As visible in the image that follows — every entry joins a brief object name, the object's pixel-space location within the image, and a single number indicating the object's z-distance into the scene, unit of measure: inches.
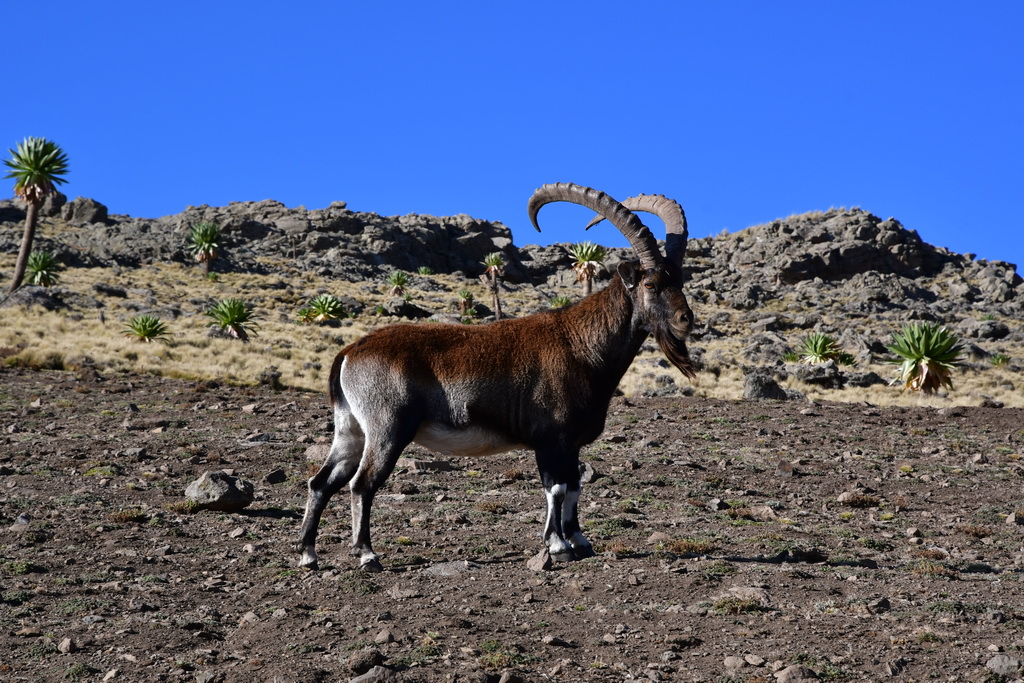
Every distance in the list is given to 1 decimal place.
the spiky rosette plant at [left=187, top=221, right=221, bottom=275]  2888.8
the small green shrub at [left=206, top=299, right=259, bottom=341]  1701.5
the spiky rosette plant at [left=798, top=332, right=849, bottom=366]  1664.6
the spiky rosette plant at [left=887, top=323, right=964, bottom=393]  1214.3
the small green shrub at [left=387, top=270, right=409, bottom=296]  3051.2
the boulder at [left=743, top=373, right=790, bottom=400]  971.9
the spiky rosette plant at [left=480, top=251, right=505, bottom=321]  2524.6
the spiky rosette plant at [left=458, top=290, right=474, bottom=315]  2696.9
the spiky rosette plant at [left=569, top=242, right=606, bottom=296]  2340.1
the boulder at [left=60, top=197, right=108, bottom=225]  3666.3
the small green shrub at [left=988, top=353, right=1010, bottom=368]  1936.5
